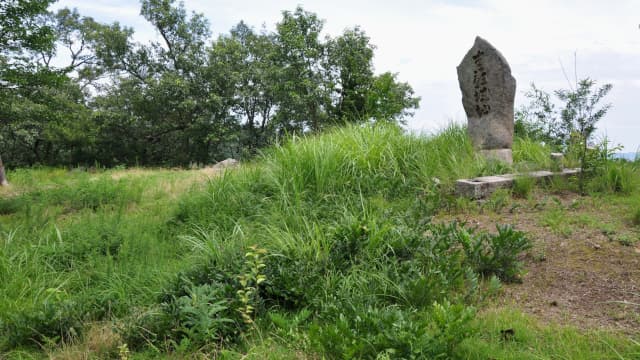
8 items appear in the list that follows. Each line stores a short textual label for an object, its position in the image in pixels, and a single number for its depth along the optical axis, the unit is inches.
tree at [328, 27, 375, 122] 709.5
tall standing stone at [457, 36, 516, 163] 283.1
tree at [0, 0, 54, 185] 339.9
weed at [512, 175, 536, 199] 222.2
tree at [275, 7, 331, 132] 726.5
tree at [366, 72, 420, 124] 555.1
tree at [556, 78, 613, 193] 268.2
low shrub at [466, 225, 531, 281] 130.7
